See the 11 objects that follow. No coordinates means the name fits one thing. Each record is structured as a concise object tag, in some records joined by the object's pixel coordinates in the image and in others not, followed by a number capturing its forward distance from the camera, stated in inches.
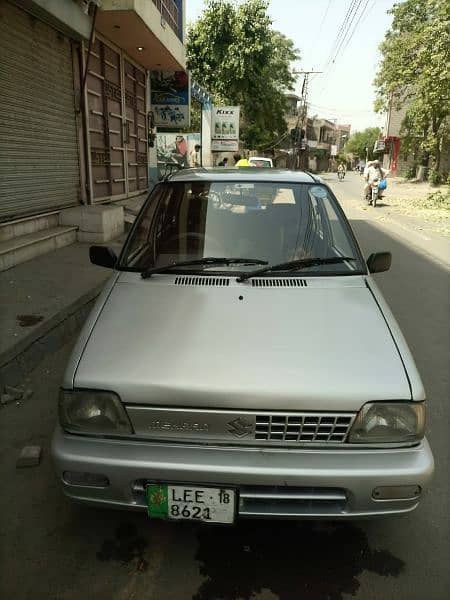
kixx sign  1012.5
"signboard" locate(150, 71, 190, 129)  629.9
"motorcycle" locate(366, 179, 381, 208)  666.7
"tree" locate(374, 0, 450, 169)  683.4
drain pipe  309.7
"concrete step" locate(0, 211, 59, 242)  262.2
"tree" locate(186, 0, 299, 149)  1098.7
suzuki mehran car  71.1
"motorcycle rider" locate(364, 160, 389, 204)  641.5
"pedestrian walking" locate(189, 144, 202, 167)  807.9
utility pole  1541.8
